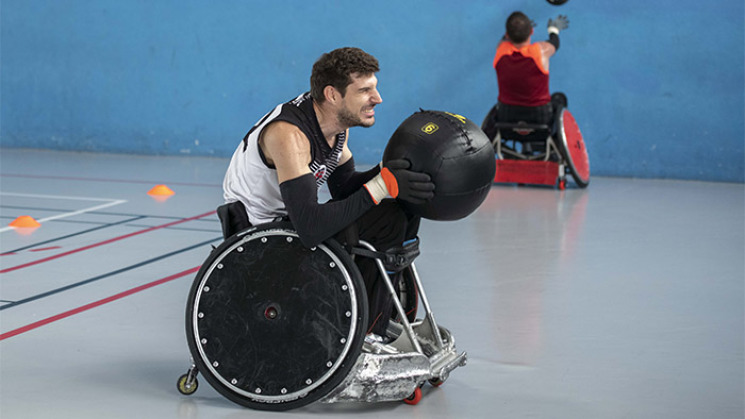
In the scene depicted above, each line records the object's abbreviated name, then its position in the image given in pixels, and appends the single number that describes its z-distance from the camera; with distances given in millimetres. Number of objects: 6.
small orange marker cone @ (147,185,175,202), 12830
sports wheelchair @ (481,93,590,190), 13625
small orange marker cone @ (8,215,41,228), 10450
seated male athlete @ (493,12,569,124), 13460
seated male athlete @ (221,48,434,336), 5146
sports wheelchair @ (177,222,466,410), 5117
